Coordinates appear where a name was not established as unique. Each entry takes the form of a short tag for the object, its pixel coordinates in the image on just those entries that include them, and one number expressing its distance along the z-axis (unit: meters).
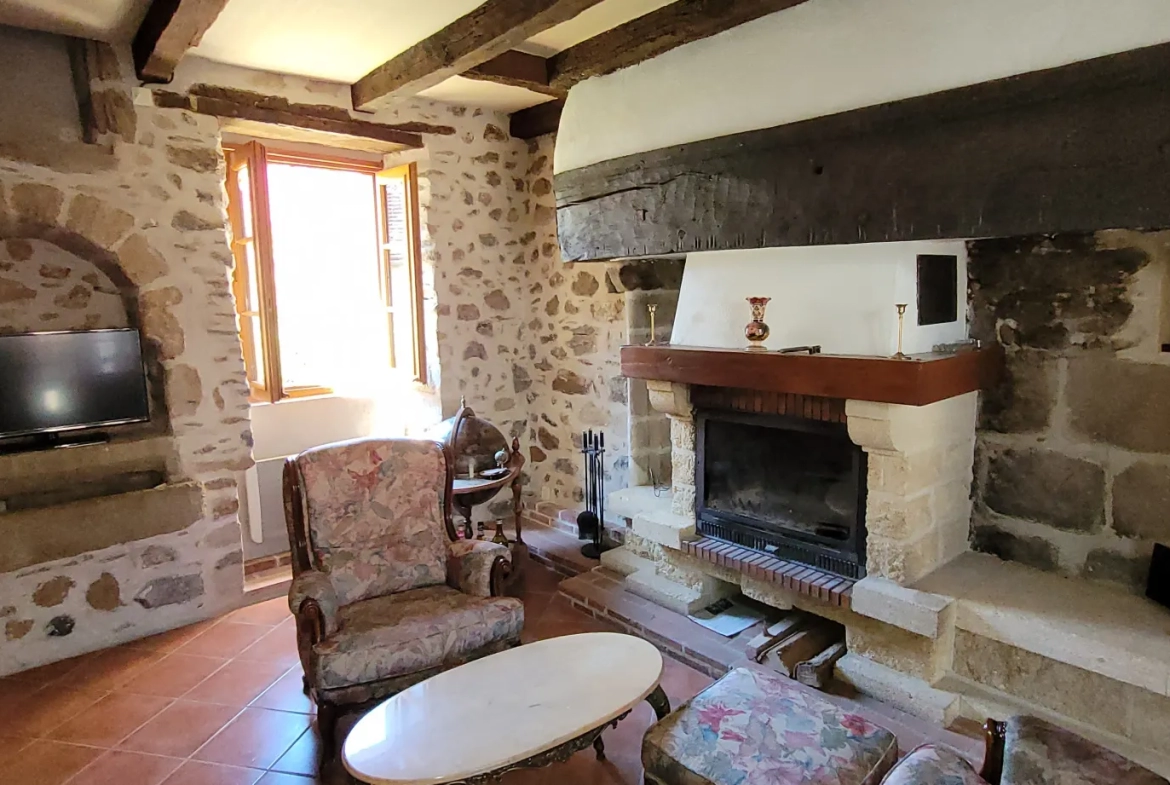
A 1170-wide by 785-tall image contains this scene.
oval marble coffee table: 1.71
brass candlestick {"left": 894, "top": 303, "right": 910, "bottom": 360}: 2.41
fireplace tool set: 3.94
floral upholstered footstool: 1.71
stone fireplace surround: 2.22
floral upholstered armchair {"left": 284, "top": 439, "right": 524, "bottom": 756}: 2.31
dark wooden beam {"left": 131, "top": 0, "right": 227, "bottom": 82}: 2.44
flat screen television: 2.99
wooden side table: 3.70
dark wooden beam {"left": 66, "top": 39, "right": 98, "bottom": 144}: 2.97
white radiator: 3.94
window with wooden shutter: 3.91
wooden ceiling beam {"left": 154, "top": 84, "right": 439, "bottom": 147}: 3.30
